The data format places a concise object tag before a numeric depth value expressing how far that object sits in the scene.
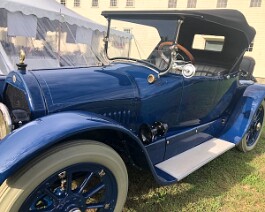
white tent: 7.86
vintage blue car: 1.78
